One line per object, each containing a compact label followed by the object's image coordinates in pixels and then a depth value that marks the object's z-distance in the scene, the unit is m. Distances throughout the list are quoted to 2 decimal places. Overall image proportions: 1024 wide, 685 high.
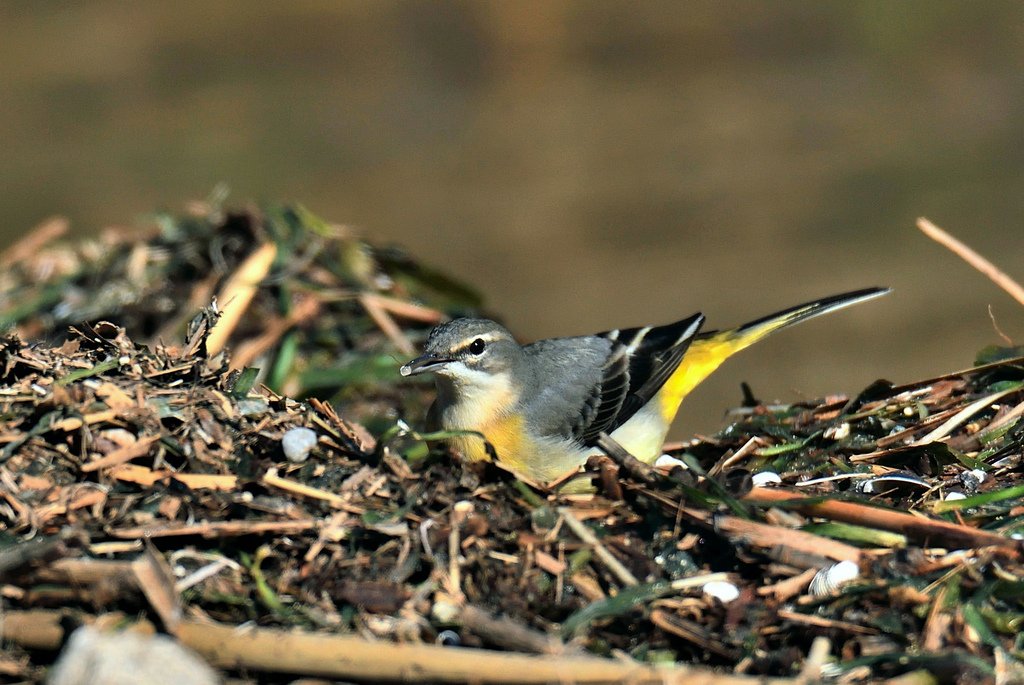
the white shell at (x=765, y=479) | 9.78
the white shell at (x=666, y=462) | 11.00
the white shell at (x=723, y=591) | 7.89
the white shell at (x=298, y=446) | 8.74
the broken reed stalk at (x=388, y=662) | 6.69
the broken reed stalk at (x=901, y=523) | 8.11
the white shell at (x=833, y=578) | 7.83
